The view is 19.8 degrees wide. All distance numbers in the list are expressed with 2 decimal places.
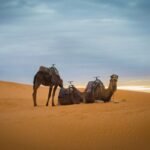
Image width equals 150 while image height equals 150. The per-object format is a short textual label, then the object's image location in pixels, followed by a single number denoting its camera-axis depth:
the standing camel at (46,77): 19.44
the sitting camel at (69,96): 19.86
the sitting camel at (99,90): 19.73
